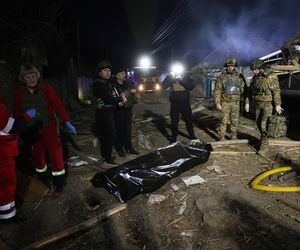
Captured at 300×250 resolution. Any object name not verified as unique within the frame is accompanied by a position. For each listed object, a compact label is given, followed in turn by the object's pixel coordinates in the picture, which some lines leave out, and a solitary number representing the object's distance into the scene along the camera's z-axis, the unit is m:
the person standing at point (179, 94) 6.98
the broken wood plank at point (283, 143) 6.82
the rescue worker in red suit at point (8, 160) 3.33
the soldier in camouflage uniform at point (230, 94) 7.07
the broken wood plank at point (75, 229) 3.16
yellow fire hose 4.23
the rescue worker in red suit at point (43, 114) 4.09
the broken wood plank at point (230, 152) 6.40
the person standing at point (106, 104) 5.49
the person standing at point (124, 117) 6.19
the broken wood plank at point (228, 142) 7.07
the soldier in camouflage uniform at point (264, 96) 6.27
